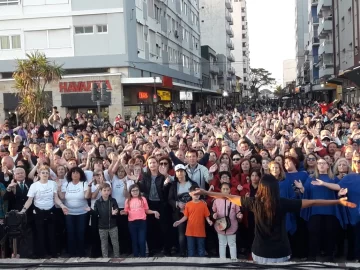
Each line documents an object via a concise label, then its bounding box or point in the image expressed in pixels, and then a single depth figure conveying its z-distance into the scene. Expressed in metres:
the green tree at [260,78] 156.88
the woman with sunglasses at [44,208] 8.52
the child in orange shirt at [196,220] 8.24
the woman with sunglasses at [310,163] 8.63
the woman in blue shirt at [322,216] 7.70
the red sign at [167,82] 33.34
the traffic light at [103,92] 18.43
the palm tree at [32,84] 24.55
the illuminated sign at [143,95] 32.53
